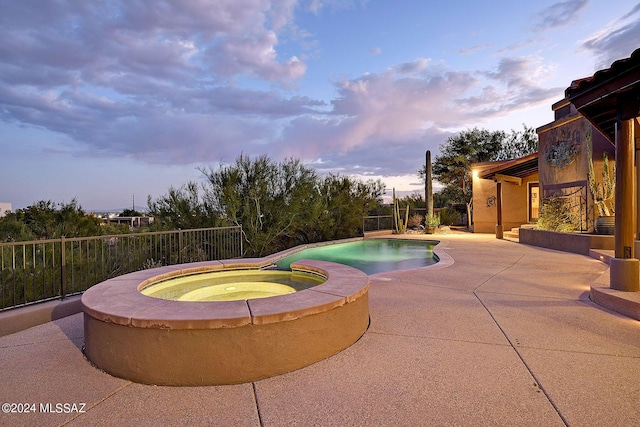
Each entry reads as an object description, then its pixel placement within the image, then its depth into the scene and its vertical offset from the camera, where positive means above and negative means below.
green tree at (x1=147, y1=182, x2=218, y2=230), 8.95 +0.15
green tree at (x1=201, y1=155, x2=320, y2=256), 9.22 +0.48
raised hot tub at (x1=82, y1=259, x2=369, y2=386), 2.33 -0.92
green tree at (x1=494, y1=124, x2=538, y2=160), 27.77 +5.79
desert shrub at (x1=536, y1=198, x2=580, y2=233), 9.81 -0.27
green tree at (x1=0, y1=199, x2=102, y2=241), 7.41 -0.14
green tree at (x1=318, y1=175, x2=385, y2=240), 12.65 +0.22
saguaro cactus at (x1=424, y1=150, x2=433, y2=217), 16.47 +1.32
